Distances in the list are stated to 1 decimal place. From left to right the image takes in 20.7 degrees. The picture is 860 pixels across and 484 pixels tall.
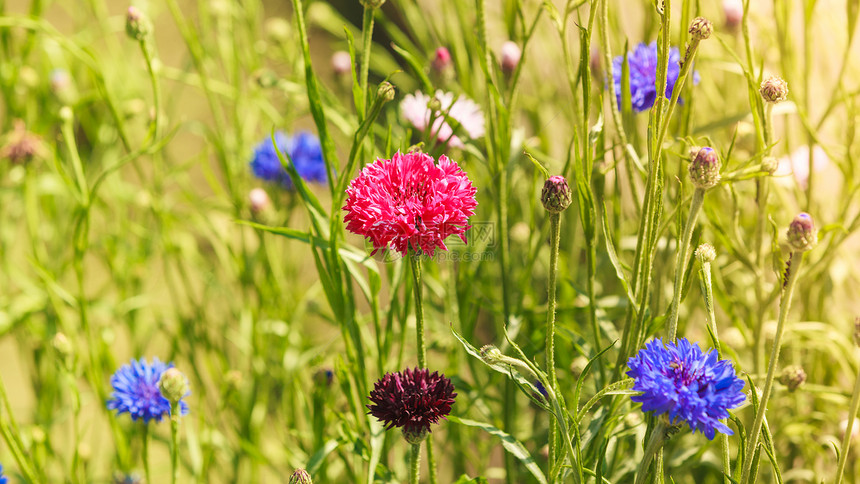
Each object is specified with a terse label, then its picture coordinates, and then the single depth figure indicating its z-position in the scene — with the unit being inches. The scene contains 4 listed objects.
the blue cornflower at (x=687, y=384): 32.3
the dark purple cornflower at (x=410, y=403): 34.0
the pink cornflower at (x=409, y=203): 33.4
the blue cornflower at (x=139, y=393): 37.0
